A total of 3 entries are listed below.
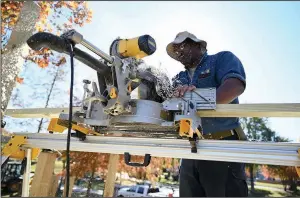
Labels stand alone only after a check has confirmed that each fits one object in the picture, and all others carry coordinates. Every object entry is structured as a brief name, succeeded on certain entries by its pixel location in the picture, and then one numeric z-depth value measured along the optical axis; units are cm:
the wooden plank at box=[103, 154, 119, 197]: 442
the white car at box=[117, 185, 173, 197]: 1289
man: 217
